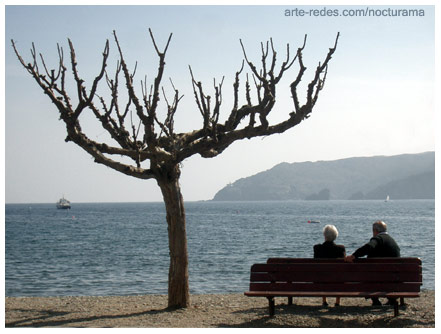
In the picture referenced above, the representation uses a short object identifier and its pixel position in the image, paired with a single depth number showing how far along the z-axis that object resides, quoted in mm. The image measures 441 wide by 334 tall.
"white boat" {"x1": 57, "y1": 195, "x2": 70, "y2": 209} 194000
